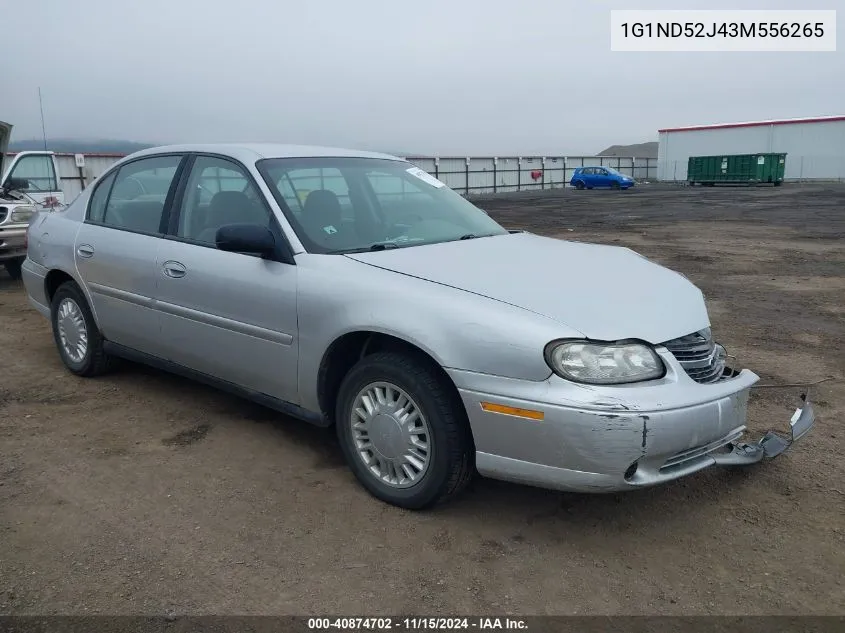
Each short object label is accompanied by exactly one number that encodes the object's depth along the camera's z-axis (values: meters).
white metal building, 47.81
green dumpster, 41.81
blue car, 42.19
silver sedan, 2.80
